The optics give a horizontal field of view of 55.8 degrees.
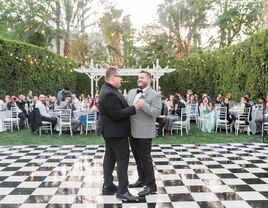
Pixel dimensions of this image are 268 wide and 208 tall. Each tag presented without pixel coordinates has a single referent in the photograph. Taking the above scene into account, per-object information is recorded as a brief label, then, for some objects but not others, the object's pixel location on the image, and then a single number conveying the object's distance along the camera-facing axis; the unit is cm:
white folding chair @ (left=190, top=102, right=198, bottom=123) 881
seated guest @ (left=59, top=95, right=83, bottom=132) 730
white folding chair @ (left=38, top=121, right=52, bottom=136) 732
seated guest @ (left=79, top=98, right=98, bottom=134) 714
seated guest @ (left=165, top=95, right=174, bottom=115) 745
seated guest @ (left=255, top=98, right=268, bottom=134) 705
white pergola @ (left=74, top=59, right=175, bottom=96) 1097
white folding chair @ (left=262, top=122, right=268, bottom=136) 670
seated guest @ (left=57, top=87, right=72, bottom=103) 886
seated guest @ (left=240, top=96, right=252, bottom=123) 729
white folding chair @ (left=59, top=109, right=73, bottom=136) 713
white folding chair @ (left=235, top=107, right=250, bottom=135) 724
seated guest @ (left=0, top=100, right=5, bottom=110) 797
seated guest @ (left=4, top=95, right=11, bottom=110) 820
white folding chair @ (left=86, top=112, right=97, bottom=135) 722
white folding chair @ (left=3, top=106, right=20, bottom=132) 788
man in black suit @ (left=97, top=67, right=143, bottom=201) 288
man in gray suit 300
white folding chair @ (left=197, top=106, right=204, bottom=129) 785
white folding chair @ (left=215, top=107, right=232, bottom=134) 749
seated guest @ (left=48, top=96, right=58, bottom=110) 813
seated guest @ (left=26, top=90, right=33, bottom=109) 902
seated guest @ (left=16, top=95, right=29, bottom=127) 844
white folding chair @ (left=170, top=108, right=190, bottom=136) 718
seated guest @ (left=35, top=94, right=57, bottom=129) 730
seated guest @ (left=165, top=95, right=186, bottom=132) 720
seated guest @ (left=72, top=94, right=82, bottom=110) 819
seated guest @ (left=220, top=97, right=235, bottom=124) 759
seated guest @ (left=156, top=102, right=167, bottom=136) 699
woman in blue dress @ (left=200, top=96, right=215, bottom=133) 759
